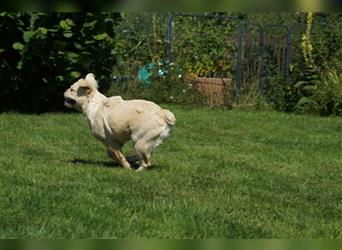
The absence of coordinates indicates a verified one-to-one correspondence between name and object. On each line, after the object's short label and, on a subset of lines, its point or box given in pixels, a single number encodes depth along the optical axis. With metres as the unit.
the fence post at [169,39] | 15.17
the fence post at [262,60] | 14.16
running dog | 6.42
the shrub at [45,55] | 11.44
